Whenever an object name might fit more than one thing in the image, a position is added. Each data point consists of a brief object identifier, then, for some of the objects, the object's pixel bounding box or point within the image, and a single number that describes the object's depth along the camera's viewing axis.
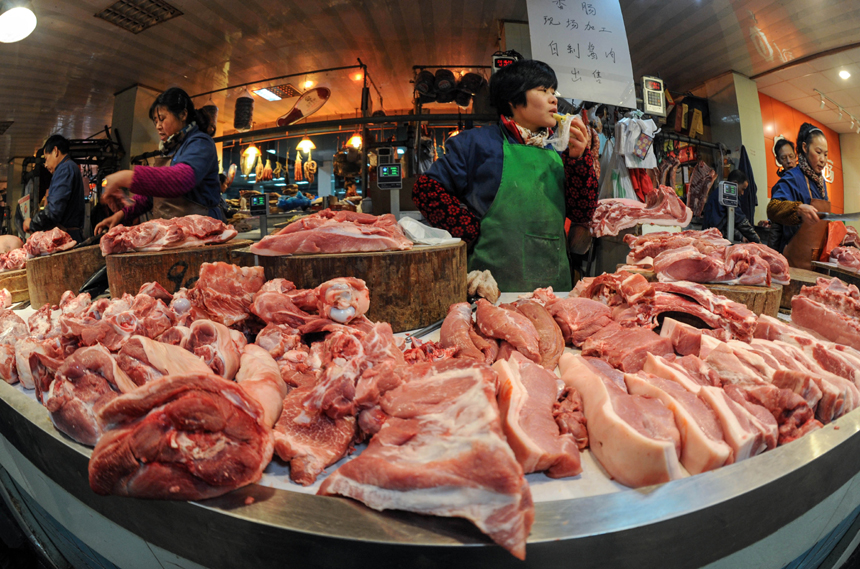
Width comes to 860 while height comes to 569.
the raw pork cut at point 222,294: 1.62
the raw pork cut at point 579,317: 1.76
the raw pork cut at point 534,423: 0.90
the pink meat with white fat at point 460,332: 1.47
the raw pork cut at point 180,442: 0.80
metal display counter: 0.69
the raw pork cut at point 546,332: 1.50
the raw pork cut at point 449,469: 0.70
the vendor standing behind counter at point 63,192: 3.67
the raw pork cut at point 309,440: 0.92
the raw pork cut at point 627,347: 1.44
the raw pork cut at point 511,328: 1.44
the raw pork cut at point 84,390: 1.00
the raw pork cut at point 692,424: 0.88
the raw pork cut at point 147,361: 1.13
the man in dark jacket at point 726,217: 4.32
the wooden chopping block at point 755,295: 2.00
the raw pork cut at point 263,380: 1.07
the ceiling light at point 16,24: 3.12
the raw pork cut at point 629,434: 0.84
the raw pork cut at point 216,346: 1.31
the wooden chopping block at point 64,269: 2.93
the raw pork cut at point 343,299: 1.53
